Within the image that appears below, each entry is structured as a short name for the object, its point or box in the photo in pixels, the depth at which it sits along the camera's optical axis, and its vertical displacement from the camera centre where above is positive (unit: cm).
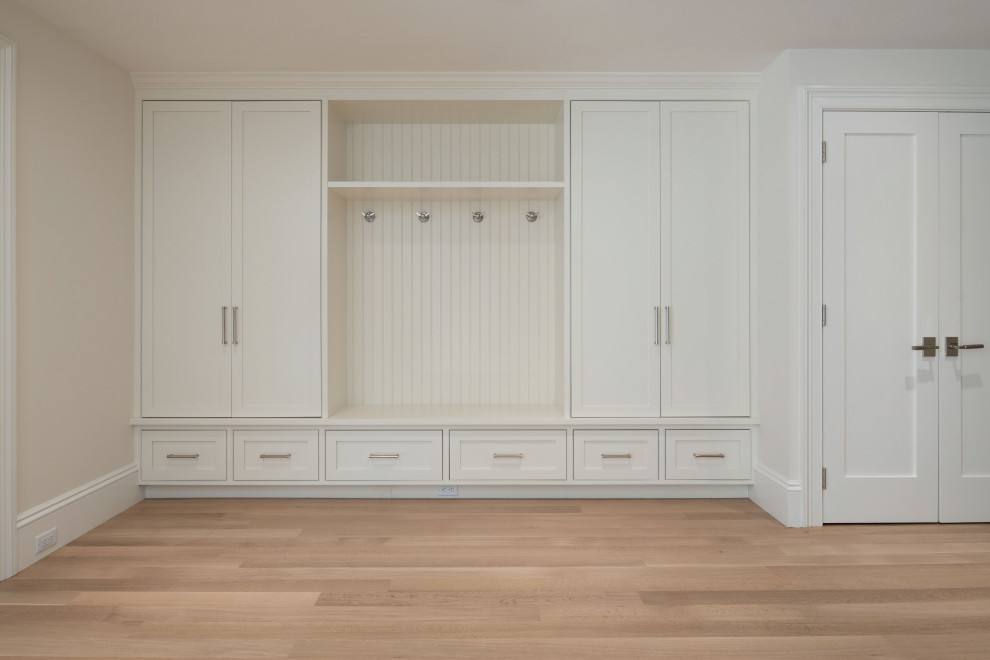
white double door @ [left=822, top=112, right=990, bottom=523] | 299 +11
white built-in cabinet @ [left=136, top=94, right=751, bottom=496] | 336 +12
